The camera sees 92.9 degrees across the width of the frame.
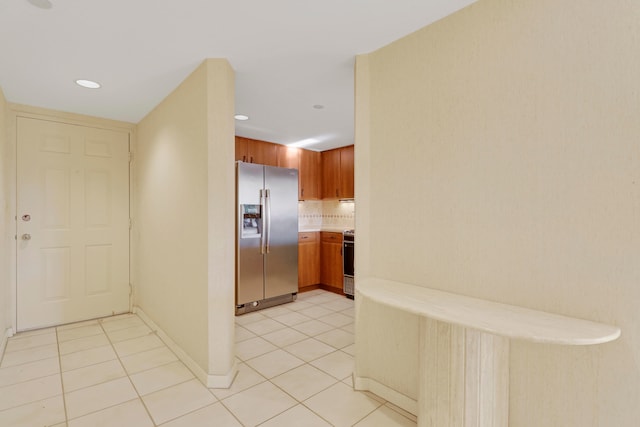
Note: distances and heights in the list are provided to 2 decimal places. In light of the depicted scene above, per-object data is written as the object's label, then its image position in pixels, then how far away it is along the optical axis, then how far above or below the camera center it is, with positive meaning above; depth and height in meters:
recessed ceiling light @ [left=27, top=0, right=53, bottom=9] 1.62 +1.12
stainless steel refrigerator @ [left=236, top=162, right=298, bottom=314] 3.76 -0.34
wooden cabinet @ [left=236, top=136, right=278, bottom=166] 4.36 +0.88
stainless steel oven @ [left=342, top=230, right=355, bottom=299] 4.42 -0.75
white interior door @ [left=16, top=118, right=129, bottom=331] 3.24 -0.14
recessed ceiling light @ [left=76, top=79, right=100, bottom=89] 2.62 +1.11
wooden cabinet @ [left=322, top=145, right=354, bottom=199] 4.86 +0.62
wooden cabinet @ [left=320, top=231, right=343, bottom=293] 4.70 -0.78
